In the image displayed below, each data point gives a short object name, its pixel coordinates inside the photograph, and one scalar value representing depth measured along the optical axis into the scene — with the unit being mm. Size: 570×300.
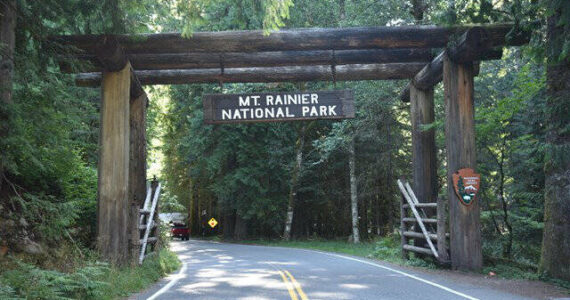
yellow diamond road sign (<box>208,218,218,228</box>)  40366
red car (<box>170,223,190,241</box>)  36844
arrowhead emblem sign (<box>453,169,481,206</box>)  10781
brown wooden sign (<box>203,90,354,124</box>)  10898
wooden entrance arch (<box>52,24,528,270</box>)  10344
